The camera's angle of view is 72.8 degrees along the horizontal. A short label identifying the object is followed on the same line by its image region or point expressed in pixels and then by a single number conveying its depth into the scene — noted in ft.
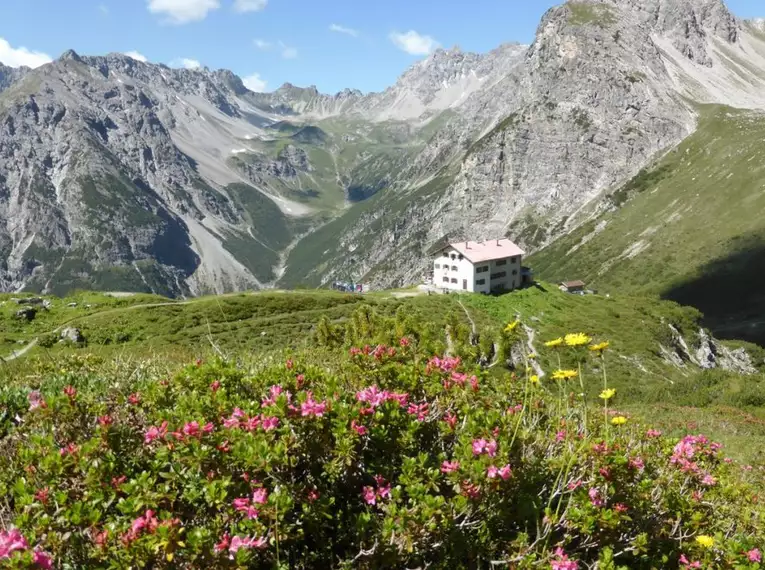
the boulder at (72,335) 155.33
